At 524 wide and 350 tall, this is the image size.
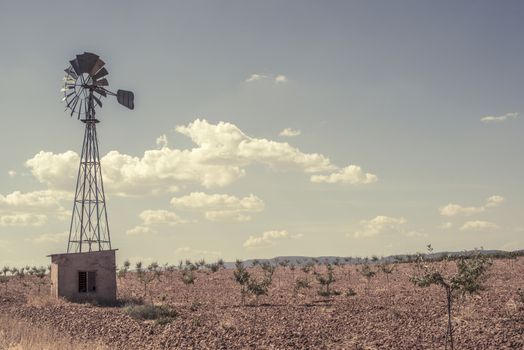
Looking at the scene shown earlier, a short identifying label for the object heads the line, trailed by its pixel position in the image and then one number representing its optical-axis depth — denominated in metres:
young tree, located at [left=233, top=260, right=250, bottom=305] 36.19
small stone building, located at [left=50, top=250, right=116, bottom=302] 39.12
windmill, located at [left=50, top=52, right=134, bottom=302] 39.25
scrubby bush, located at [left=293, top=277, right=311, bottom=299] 44.46
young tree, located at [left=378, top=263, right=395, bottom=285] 58.17
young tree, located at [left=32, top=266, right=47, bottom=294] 55.85
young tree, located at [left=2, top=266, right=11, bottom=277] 73.88
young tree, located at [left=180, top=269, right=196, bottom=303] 52.53
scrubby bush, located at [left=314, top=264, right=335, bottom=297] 42.56
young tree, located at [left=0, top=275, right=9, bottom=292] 58.84
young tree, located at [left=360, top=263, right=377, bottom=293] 49.39
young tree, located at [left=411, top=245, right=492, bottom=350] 23.02
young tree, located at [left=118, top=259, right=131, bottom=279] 67.69
